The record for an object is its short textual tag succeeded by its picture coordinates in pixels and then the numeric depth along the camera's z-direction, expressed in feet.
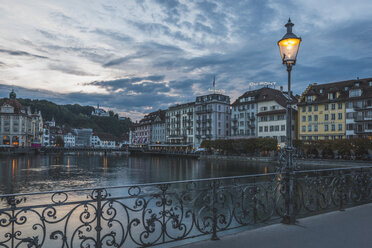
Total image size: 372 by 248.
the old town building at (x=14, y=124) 364.17
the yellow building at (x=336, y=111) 200.34
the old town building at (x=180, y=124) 359.05
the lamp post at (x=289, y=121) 25.03
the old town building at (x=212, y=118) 327.88
